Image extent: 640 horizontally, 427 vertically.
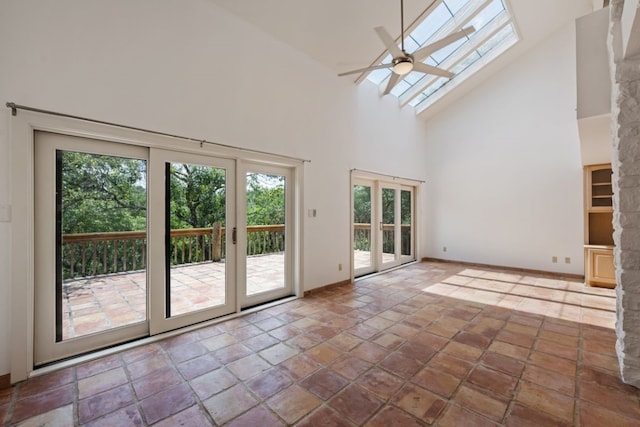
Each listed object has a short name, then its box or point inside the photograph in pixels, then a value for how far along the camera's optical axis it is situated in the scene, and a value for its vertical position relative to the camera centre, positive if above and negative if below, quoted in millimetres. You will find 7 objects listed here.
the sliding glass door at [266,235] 3732 -295
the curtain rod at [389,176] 5173 +793
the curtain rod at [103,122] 2145 +815
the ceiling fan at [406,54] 2914 +1749
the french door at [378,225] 5580 -256
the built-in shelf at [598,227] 4648 -267
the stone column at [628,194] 2044 +135
